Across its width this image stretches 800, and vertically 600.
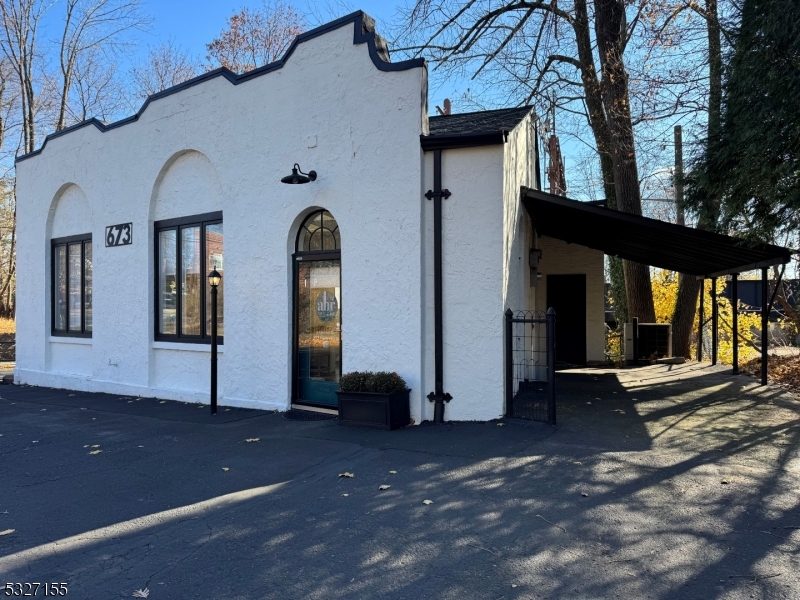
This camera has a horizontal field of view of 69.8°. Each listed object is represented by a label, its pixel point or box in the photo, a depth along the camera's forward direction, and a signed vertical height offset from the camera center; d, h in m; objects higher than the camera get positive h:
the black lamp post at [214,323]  8.41 -0.17
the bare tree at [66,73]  25.25 +10.62
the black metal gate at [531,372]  6.75 -1.06
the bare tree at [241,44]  24.97 +11.78
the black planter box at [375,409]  6.98 -1.23
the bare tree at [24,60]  23.66 +10.96
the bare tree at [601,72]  14.12 +6.27
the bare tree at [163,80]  26.19 +10.63
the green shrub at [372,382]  7.06 -0.90
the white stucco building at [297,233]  7.27 +1.19
